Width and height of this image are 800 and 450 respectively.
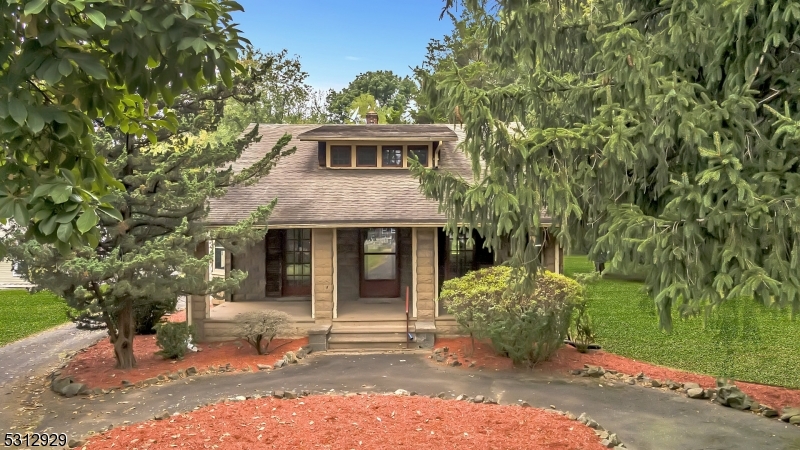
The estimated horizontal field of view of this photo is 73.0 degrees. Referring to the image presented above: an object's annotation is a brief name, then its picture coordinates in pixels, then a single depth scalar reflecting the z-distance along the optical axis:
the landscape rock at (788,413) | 7.51
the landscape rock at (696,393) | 8.46
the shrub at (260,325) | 11.03
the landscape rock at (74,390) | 8.89
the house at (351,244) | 12.42
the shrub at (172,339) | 10.70
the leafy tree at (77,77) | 2.59
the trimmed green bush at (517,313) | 9.95
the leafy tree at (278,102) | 35.34
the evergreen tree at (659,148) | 4.67
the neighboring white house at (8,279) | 24.70
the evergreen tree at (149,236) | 8.62
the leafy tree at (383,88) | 50.59
